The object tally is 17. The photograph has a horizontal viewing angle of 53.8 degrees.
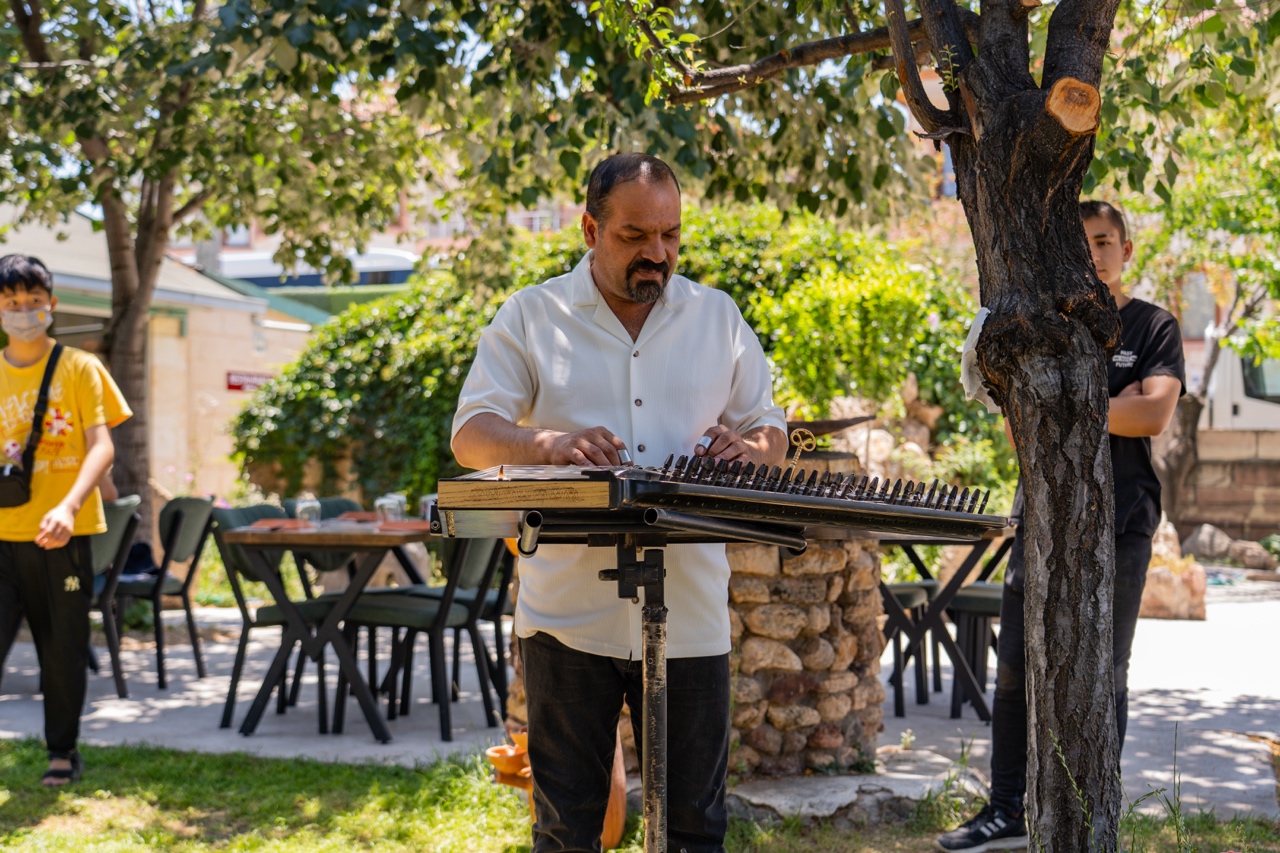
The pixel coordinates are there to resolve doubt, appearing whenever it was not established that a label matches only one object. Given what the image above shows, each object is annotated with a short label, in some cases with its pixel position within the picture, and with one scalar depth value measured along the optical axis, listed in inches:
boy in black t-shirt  135.5
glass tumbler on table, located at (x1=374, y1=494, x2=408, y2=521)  242.5
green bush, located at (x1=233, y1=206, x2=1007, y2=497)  306.8
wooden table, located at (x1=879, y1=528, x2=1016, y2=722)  222.4
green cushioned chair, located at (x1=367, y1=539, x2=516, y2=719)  234.7
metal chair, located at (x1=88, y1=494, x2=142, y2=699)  253.6
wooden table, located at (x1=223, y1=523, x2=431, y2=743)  212.5
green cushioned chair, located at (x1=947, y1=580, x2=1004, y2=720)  227.3
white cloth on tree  99.3
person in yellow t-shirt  175.5
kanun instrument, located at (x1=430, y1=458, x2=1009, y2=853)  70.7
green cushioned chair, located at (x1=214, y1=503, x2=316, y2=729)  226.4
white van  548.4
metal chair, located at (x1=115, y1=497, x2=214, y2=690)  272.1
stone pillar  176.2
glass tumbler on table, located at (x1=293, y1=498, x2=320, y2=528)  247.9
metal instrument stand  82.4
